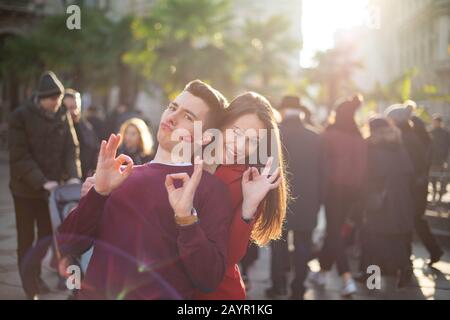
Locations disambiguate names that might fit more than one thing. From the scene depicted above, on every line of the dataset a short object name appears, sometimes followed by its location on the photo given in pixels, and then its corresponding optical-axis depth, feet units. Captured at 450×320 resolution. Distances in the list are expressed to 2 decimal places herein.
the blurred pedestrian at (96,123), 31.94
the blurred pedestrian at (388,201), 21.33
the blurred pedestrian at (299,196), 20.10
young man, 6.87
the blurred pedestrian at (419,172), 24.11
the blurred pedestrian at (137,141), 19.42
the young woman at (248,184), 7.79
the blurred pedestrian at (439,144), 42.86
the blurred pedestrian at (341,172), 21.71
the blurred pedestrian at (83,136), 21.99
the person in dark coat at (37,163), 17.76
